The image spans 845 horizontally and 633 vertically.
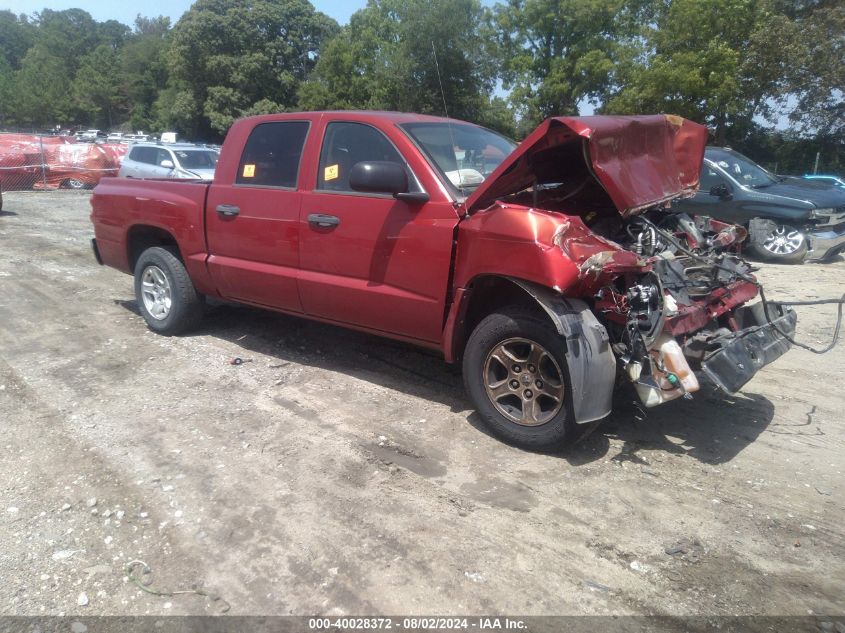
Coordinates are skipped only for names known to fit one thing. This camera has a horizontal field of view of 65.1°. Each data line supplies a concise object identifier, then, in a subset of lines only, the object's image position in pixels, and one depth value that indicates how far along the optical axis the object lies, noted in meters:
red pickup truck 3.66
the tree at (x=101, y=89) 63.72
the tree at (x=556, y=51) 27.20
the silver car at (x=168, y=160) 15.28
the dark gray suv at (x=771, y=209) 10.38
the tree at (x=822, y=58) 19.14
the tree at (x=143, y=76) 66.69
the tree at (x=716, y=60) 19.55
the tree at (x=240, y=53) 41.00
